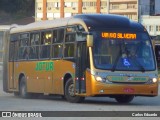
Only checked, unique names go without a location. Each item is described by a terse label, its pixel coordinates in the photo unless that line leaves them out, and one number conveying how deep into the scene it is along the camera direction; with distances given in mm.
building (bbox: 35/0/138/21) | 111625
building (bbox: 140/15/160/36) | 103500
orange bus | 23000
